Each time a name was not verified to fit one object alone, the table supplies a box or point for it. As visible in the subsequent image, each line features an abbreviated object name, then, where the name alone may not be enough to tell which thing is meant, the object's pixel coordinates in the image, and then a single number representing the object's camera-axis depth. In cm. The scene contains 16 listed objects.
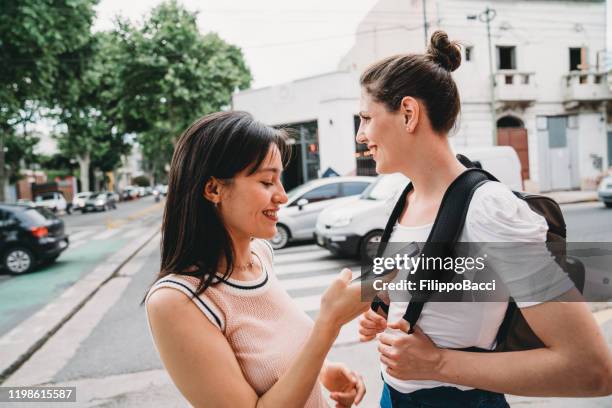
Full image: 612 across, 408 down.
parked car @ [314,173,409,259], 790
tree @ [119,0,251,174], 1859
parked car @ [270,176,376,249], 1040
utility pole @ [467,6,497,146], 1716
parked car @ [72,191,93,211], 3401
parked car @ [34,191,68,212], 3334
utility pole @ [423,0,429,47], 1815
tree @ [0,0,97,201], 1034
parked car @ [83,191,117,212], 3335
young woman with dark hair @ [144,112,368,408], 121
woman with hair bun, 104
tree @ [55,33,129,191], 1430
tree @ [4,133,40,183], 3020
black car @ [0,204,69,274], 957
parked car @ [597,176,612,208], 1217
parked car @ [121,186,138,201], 5553
